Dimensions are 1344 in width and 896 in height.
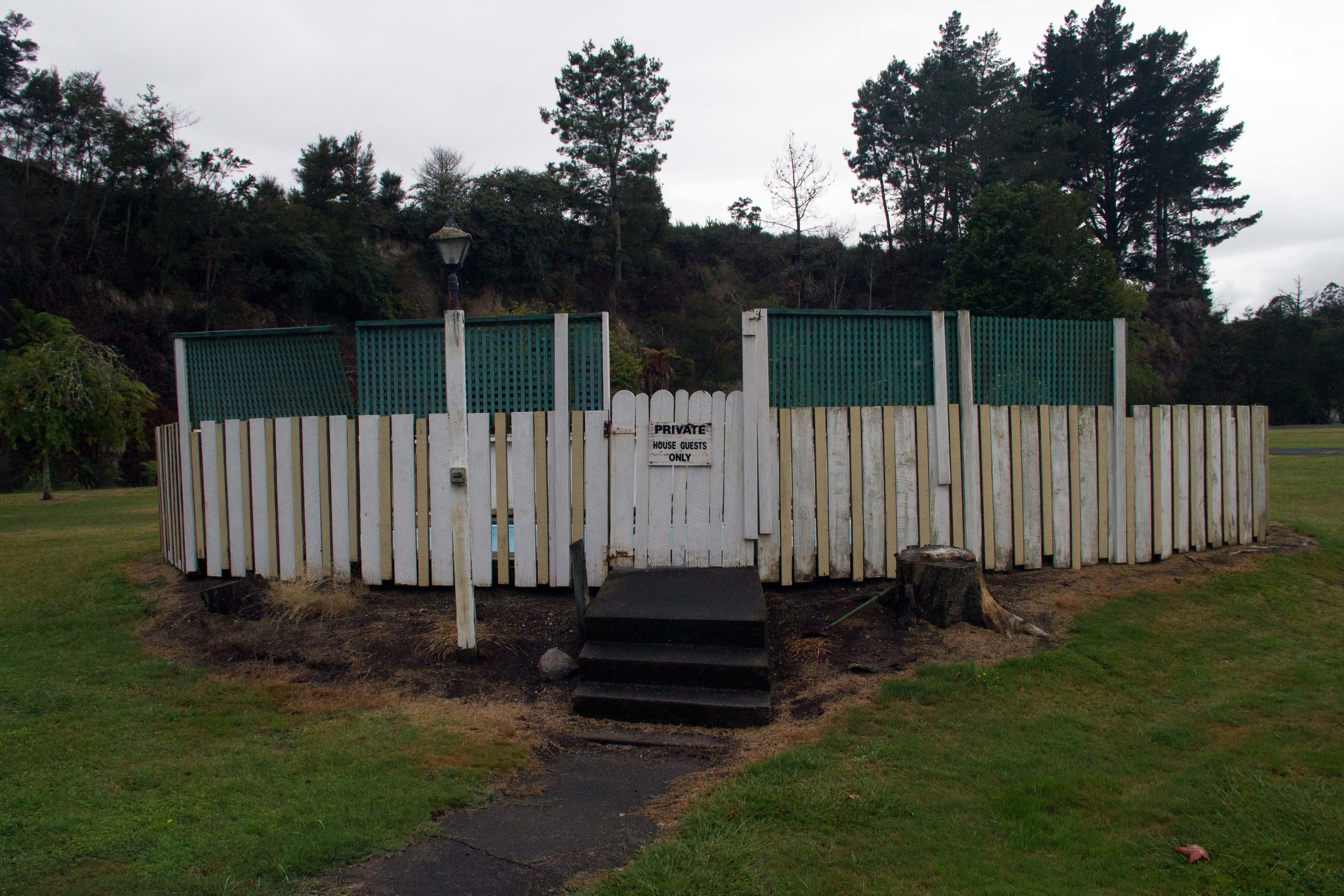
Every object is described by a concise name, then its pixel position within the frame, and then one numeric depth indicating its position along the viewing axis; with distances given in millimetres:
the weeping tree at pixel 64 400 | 16703
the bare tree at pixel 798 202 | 33406
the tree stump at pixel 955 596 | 6004
